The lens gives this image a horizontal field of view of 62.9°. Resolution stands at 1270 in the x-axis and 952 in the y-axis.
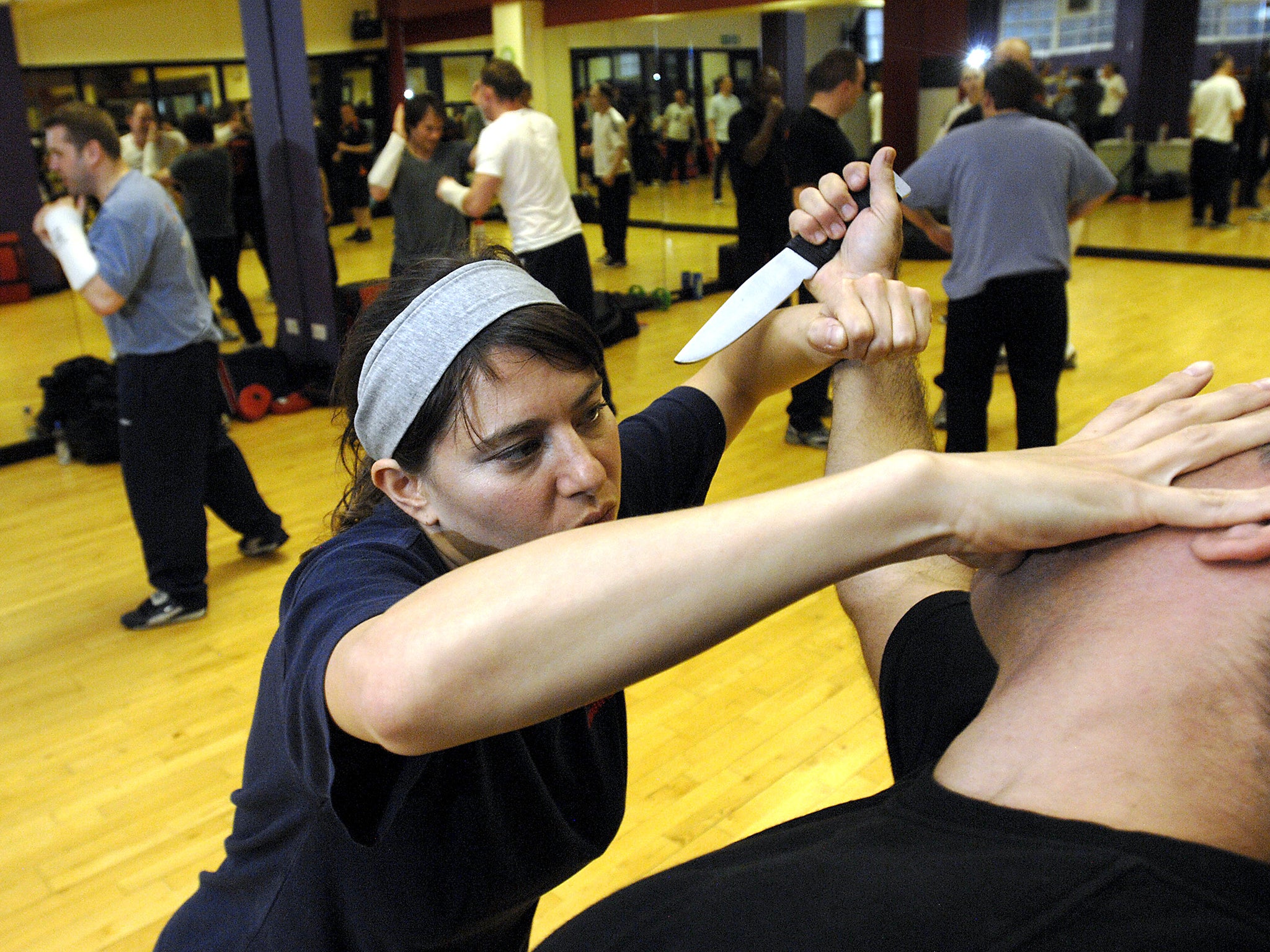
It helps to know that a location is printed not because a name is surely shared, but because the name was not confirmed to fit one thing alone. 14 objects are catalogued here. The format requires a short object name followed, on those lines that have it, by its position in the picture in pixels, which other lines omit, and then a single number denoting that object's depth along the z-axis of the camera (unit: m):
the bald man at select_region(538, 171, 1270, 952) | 0.65
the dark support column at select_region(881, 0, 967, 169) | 7.04
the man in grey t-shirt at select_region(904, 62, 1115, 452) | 3.75
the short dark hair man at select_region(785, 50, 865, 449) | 4.40
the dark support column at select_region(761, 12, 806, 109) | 7.64
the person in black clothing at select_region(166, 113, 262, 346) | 6.09
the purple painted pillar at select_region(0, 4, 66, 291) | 5.38
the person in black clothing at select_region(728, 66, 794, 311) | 5.55
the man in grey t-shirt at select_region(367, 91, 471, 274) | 5.52
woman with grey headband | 0.66
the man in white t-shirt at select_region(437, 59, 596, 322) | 4.93
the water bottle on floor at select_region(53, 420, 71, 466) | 5.43
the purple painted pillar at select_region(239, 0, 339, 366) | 6.05
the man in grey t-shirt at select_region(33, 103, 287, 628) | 3.31
